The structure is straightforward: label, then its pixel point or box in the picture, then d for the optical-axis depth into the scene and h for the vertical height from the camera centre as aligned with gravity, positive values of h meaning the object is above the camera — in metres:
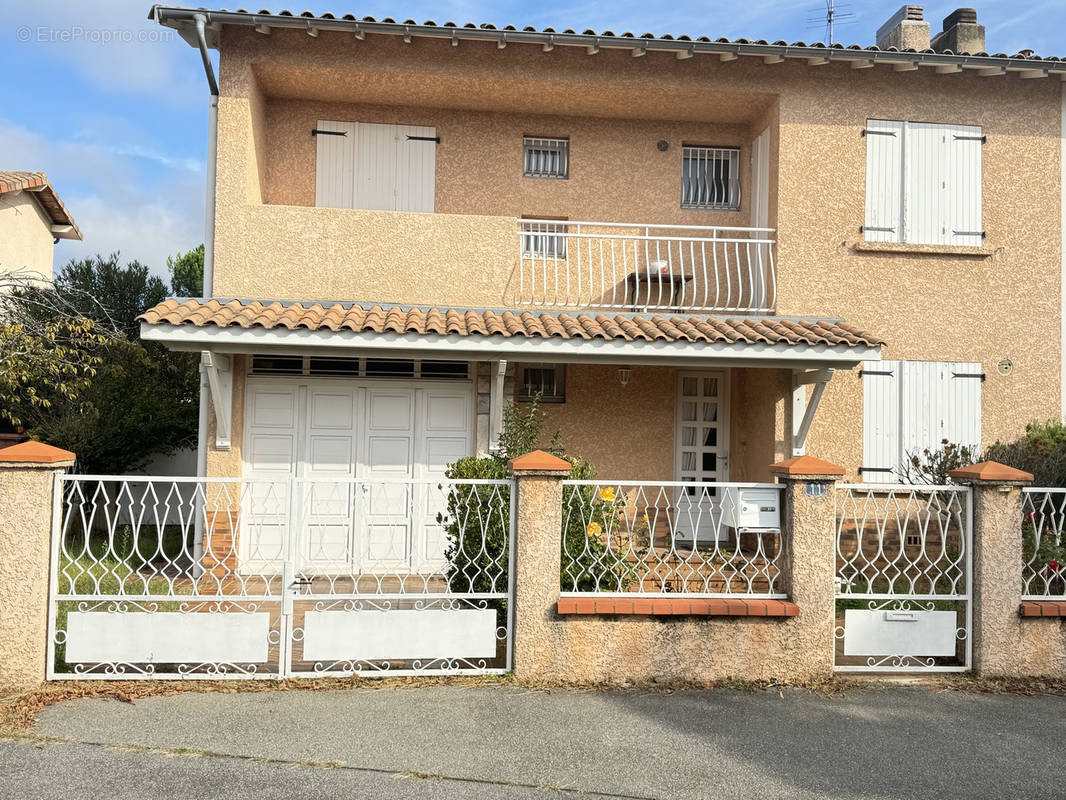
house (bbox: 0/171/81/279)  14.34 +3.65
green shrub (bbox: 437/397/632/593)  6.30 -0.86
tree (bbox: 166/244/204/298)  22.55 +3.93
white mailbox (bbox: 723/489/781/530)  6.32 -0.57
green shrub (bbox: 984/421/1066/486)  9.08 -0.17
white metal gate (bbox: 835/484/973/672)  6.30 -1.43
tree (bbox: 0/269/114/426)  9.90 +0.83
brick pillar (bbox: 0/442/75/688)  5.63 -0.96
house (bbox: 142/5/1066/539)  9.79 +2.34
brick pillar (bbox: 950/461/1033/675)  6.37 -1.02
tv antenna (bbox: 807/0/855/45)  14.02 +6.78
